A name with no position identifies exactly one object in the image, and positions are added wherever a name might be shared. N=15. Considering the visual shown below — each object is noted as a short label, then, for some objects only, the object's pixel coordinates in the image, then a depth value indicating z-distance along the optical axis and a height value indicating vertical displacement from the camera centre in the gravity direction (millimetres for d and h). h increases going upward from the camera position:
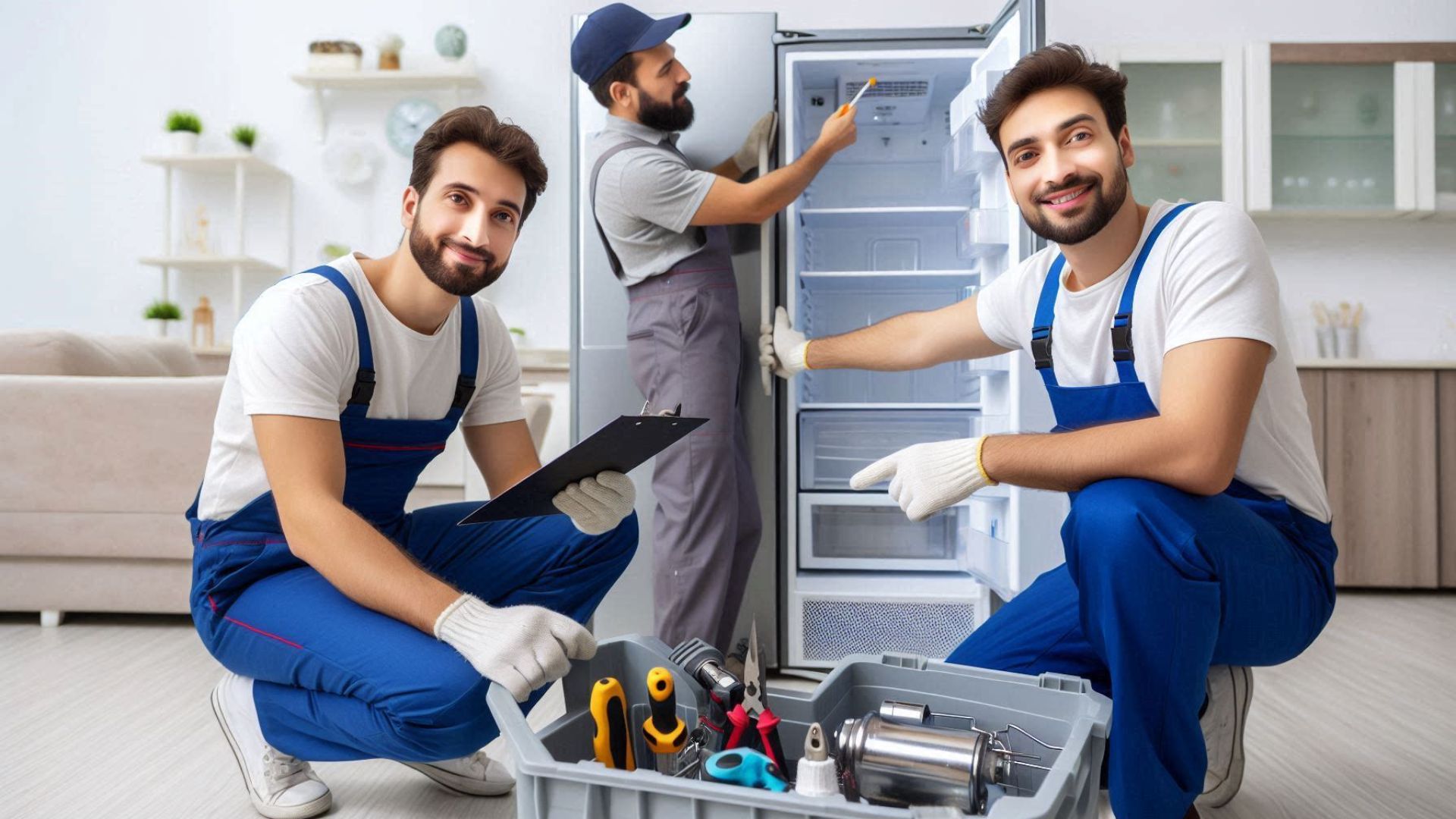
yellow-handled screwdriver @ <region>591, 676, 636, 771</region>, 1005 -318
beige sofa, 2650 -151
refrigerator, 2273 +84
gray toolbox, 807 -315
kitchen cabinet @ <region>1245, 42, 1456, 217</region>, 3568 +1025
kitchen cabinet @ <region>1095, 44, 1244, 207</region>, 3590 +1051
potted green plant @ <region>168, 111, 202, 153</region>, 4430 +1247
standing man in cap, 2141 +321
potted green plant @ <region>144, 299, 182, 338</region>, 4402 +434
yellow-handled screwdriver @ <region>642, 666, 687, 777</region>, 1010 -318
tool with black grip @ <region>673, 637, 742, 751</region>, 1039 -287
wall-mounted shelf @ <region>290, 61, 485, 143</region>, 4391 +1466
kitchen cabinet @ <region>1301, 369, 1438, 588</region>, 3449 -209
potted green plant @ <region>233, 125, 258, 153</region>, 4410 +1213
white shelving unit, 4395 +867
